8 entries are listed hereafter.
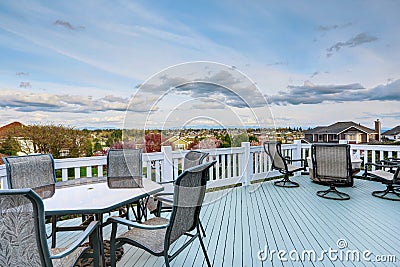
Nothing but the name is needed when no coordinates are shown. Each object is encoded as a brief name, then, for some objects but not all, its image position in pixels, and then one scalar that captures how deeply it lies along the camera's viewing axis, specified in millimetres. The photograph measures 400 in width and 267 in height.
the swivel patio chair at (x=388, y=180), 4430
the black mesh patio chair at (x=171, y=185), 2605
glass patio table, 1859
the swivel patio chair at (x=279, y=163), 5648
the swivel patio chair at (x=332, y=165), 4582
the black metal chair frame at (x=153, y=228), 1833
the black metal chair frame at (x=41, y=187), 2520
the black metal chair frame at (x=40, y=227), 1232
